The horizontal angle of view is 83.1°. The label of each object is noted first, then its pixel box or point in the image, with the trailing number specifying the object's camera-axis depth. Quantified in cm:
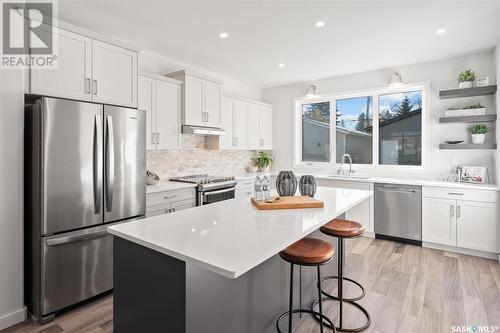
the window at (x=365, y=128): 463
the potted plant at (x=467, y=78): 387
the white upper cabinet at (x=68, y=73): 235
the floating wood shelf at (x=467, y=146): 376
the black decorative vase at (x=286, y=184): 244
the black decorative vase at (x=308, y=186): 250
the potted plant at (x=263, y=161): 579
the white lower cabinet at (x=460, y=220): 353
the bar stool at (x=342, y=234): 216
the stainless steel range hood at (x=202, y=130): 397
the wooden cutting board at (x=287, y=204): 209
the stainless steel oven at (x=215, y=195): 374
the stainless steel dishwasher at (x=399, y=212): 404
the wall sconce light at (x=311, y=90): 545
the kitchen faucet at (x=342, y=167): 505
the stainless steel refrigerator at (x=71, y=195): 225
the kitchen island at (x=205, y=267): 128
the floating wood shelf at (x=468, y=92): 372
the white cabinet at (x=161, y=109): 351
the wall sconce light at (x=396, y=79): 450
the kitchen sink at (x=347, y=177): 476
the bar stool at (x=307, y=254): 177
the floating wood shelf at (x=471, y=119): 375
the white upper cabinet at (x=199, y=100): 397
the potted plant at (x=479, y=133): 383
